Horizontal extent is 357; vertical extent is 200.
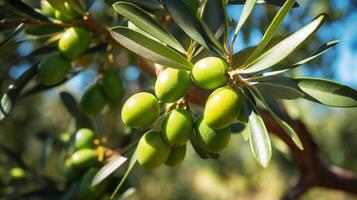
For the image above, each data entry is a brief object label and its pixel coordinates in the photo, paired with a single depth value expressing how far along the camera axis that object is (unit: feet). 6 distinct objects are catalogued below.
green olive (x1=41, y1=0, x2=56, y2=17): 1.46
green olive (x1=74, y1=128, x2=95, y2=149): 1.65
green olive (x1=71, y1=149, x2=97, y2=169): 1.58
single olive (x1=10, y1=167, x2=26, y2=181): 2.01
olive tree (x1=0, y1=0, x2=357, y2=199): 1.07
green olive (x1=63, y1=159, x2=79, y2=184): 1.60
